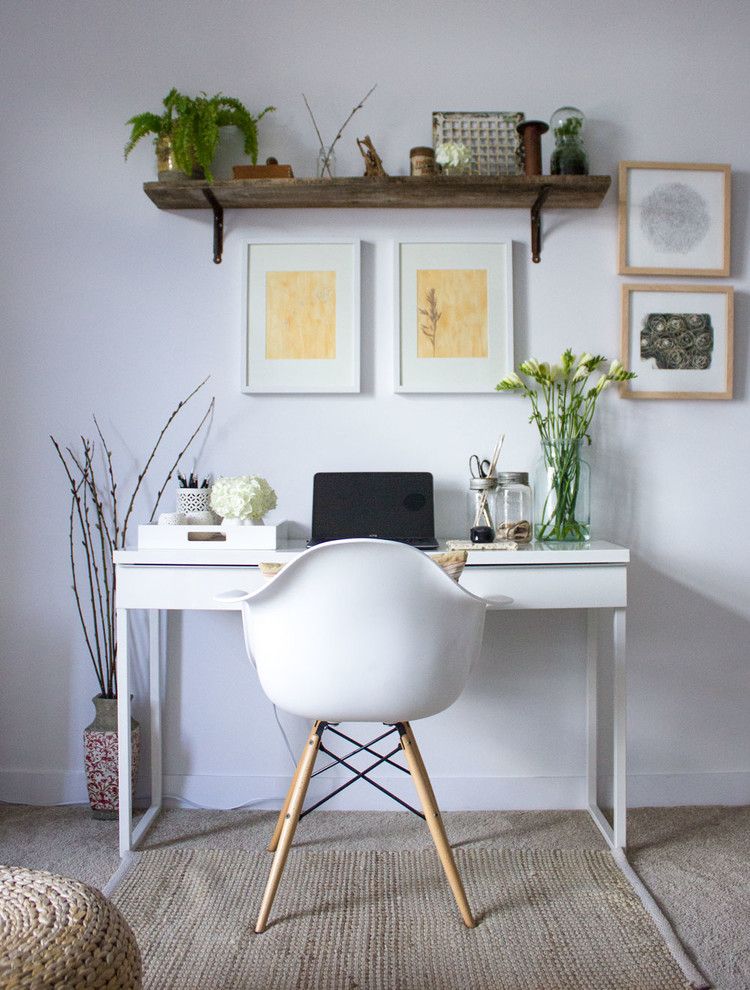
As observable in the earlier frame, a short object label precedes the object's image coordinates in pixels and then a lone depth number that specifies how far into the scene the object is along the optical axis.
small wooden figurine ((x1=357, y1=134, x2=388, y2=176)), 2.26
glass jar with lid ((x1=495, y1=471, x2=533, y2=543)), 2.25
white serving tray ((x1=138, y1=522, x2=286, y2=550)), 2.03
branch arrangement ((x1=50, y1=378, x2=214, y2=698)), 2.40
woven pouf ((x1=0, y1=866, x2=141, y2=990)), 0.88
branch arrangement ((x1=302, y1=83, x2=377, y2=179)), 2.36
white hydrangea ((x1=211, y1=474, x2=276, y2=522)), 2.05
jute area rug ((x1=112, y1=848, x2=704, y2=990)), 1.55
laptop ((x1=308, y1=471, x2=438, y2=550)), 2.22
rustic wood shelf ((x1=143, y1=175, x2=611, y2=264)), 2.22
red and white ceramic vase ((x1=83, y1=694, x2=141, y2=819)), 2.24
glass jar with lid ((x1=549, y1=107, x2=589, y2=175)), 2.25
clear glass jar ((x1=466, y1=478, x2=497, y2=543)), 2.21
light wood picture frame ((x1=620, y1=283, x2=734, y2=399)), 2.37
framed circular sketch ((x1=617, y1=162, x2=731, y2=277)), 2.37
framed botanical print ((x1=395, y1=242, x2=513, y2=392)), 2.37
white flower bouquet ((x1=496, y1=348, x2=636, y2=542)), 2.23
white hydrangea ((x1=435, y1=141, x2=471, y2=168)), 2.26
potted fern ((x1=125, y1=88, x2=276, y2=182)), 2.23
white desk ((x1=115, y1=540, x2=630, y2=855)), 1.96
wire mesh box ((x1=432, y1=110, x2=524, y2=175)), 2.32
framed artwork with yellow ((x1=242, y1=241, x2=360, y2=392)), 2.38
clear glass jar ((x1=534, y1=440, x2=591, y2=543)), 2.22
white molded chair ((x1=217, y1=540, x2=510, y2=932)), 1.53
